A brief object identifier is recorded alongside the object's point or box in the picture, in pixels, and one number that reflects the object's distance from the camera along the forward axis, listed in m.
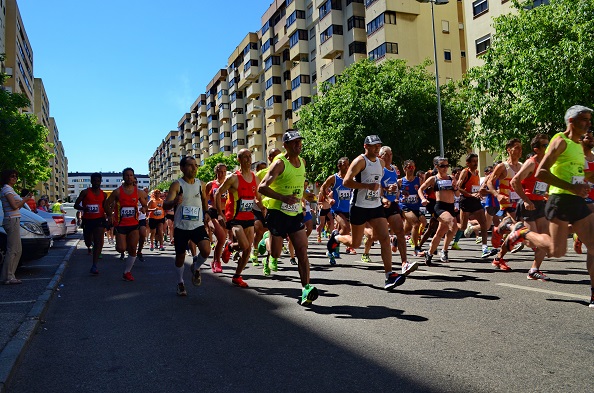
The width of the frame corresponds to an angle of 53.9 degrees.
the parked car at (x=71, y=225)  27.70
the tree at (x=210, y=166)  76.75
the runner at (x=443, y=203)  9.94
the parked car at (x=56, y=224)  20.12
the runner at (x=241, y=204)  8.41
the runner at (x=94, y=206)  11.59
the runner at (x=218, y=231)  9.90
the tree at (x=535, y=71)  21.45
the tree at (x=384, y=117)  35.31
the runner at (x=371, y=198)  7.23
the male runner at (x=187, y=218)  7.70
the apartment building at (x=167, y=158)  140.38
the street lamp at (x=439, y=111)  30.58
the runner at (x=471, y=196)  10.82
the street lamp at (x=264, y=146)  69.07
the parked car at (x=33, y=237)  10.98
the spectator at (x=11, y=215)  8.88
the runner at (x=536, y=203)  6.96
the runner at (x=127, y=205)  10.56
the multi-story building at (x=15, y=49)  67.06
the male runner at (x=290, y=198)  6.44
